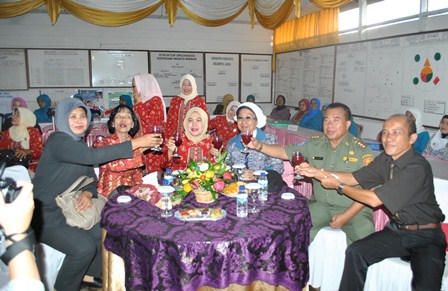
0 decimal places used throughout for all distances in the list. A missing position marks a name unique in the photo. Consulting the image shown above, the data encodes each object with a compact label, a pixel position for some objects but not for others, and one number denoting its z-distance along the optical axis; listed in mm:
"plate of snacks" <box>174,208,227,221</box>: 2092
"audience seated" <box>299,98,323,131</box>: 6981
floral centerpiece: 2221
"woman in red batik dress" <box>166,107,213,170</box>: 3379
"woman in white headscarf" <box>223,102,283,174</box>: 3328
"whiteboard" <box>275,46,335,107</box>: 7836
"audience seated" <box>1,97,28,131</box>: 6992
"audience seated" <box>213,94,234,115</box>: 8631
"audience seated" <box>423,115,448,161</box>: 4629
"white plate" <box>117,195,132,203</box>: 2365
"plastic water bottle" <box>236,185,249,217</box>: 2129
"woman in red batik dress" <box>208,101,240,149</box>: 5328
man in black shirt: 2242
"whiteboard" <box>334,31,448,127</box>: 5379
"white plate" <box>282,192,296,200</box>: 2445
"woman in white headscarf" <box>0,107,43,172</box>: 4602
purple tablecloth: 1860
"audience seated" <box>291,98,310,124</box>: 8055
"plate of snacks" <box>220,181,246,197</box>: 2496
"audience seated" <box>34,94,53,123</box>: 7691
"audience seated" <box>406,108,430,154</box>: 4992
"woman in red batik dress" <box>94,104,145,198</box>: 3039
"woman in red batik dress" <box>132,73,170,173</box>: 4603
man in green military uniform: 2781
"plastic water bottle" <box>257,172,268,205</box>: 2407
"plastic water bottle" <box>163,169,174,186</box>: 2404
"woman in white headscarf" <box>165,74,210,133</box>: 5266
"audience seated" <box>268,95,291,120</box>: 9156
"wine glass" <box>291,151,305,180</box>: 2606
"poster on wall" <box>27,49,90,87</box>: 8570
